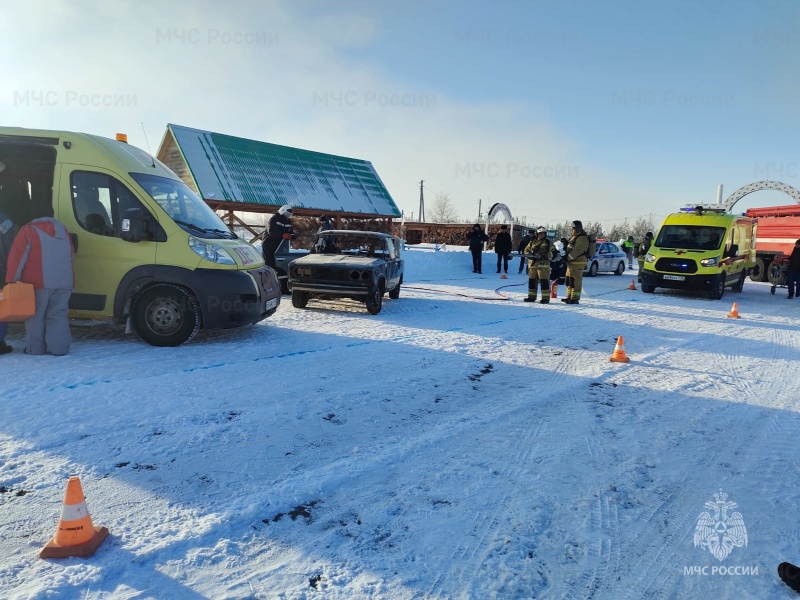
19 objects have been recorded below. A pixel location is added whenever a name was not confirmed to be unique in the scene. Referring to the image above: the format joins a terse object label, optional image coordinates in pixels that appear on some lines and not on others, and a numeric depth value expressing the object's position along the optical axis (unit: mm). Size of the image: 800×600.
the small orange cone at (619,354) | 6766
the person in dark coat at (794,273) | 15352
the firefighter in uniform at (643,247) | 18200
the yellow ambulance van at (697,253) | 14375
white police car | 22812
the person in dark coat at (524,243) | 19734
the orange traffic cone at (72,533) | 2465
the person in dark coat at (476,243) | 21016
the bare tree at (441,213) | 97125
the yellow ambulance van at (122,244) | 6555
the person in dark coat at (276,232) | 11281
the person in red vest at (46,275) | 5703
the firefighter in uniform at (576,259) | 11992
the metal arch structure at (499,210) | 34131
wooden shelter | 21234
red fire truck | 19141
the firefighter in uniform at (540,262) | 12330
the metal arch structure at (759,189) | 29612
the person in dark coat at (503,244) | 20828
